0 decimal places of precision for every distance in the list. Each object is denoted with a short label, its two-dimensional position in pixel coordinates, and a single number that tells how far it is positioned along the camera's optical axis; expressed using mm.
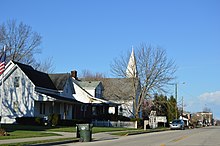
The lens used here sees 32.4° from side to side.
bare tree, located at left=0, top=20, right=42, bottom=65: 60775
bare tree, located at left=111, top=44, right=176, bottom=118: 56725
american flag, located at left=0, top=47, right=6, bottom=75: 26083
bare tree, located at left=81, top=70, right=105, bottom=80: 108938
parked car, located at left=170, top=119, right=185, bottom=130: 58069
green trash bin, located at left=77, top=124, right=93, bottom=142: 25266
